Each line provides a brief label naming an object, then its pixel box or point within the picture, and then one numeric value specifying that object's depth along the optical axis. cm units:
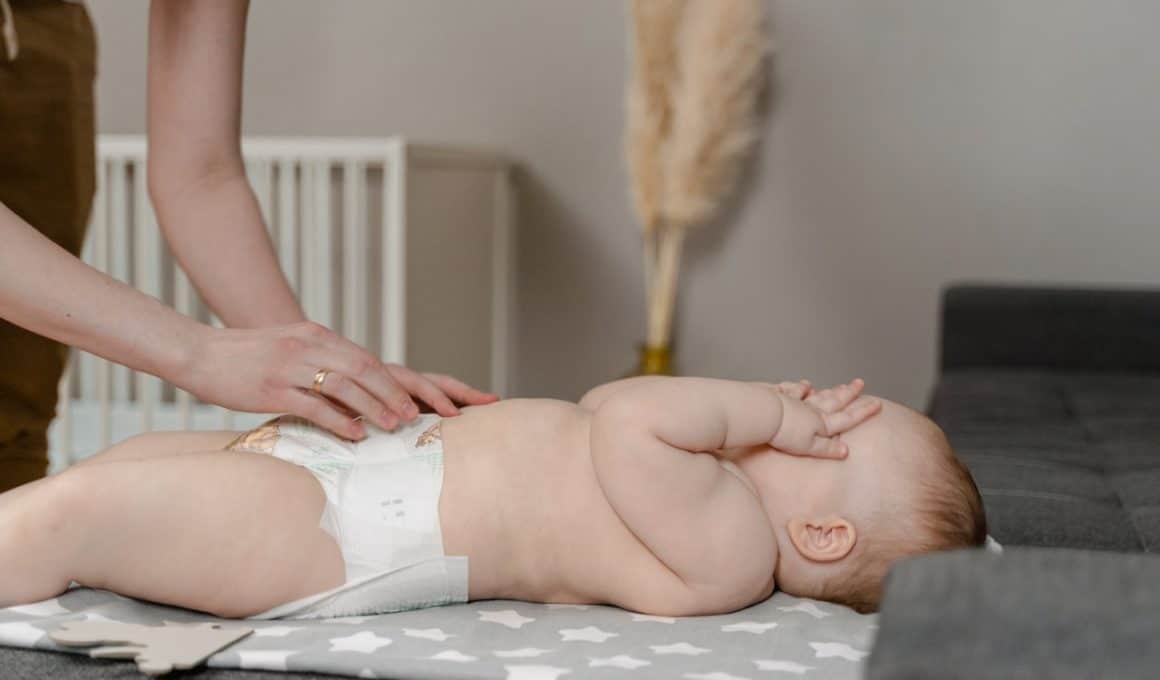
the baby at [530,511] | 119
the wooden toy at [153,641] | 104
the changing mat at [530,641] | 105
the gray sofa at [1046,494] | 75
